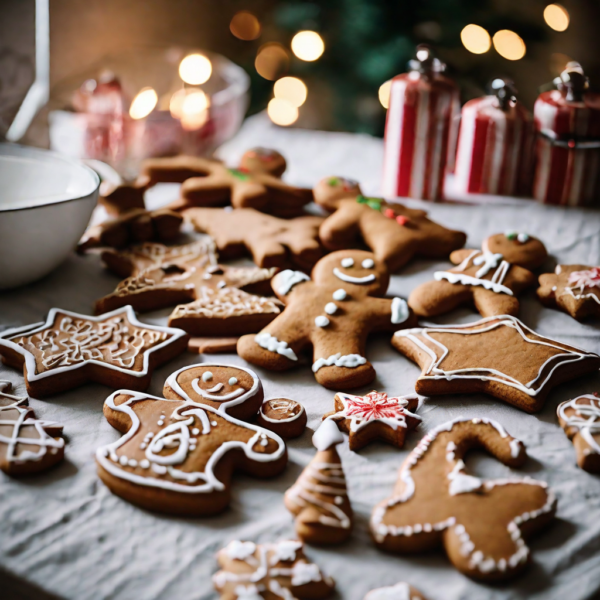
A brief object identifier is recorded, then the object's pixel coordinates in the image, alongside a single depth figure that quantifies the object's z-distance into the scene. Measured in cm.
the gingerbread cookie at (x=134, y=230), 63
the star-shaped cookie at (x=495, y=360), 49
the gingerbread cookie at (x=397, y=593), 38
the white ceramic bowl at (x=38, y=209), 56
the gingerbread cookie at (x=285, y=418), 47
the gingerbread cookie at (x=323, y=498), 41
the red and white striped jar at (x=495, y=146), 69
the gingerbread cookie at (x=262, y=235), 61
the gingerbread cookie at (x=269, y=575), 39
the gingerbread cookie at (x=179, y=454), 42
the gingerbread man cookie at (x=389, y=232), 62
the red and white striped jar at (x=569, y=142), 67
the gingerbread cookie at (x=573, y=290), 56
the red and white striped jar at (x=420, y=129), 69
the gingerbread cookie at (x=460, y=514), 40
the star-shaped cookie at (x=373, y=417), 46
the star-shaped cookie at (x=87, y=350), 50
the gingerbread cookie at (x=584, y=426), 45
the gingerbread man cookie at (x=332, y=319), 51
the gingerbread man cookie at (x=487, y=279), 57
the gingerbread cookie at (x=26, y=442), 44
